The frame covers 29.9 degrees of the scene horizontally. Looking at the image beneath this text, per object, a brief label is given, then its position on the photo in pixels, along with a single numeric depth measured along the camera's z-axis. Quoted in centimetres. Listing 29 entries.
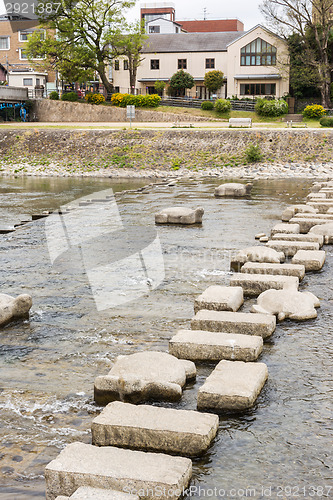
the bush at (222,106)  4928
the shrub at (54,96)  5480
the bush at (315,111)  4591
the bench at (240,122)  4069
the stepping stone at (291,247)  1157
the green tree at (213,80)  5894
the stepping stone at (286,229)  1321
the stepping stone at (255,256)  1072
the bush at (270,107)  4831
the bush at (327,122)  4027
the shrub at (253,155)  3180
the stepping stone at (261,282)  893
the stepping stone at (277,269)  975
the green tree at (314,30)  4947
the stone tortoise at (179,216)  1570
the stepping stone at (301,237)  1234
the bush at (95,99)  5284
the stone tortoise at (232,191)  2147
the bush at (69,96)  5341
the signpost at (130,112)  3766
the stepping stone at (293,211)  1595
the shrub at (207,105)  5059
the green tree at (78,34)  5331
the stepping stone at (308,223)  1419
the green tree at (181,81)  5938
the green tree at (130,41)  5325
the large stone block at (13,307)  813
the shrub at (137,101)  5141
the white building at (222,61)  5732
